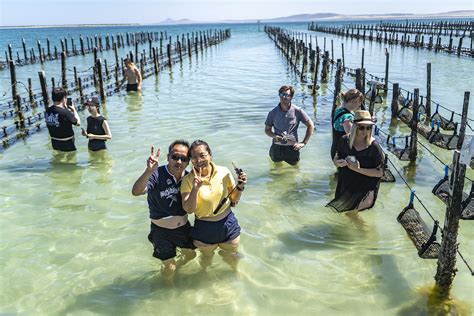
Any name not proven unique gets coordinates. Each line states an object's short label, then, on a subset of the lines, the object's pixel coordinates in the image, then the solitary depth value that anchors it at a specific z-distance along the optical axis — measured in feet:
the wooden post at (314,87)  68.44
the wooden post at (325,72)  83.56
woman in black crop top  28.94
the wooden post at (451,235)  14.64
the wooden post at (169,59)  109.76
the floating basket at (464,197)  22.24
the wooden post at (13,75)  52.55
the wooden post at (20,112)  43.52
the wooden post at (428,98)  44.76
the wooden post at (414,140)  33.83
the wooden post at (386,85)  67.18
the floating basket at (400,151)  34.12
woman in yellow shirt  14.20
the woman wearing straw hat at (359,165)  17.79
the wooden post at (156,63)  94.85
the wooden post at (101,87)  62.08
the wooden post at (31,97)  59.47
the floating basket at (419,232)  17.51
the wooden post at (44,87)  47.60
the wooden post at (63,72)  69.78
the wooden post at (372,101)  45.80
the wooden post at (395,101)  45.53
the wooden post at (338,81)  44.91
